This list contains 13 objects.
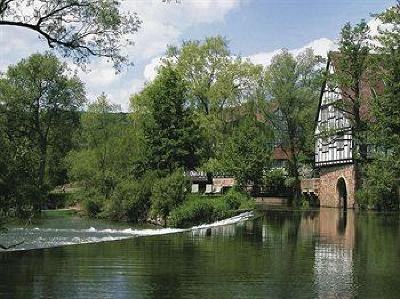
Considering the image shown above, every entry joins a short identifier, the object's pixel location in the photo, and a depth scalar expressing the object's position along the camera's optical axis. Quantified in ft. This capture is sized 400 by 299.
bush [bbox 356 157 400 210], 111.45
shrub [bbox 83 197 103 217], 137.39
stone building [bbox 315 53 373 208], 150.41
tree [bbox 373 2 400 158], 111.04
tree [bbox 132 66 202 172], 131.23
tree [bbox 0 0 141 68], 51.74
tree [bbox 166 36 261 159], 166.61
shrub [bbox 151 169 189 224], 111.14
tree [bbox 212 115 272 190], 166.40
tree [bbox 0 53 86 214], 158.20
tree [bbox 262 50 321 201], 184.34
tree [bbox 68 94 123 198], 139.44
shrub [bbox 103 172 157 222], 119.96
